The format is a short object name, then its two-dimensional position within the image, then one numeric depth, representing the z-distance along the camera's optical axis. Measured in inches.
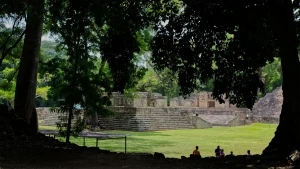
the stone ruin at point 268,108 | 1640.0
